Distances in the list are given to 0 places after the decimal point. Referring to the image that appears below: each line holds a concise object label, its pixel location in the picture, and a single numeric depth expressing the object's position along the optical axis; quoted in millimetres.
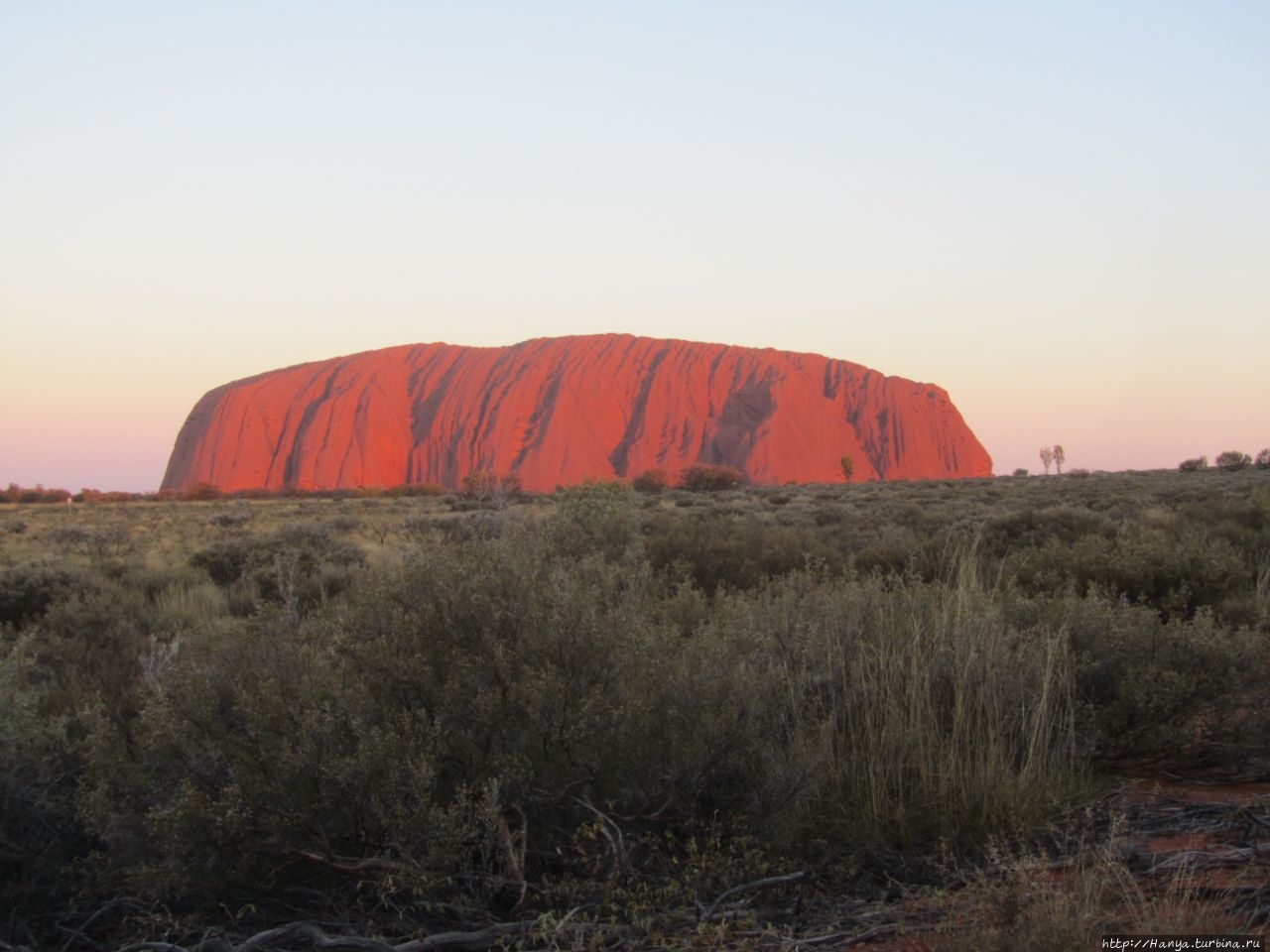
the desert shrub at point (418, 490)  54594
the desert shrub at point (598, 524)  9688
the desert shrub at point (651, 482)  49969
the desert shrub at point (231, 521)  21919
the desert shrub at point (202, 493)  54281
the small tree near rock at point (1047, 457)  75312
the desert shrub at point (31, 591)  9789
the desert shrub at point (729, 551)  10070
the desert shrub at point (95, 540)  16094
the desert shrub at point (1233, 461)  48312
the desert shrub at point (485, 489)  31330
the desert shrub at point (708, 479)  50375
